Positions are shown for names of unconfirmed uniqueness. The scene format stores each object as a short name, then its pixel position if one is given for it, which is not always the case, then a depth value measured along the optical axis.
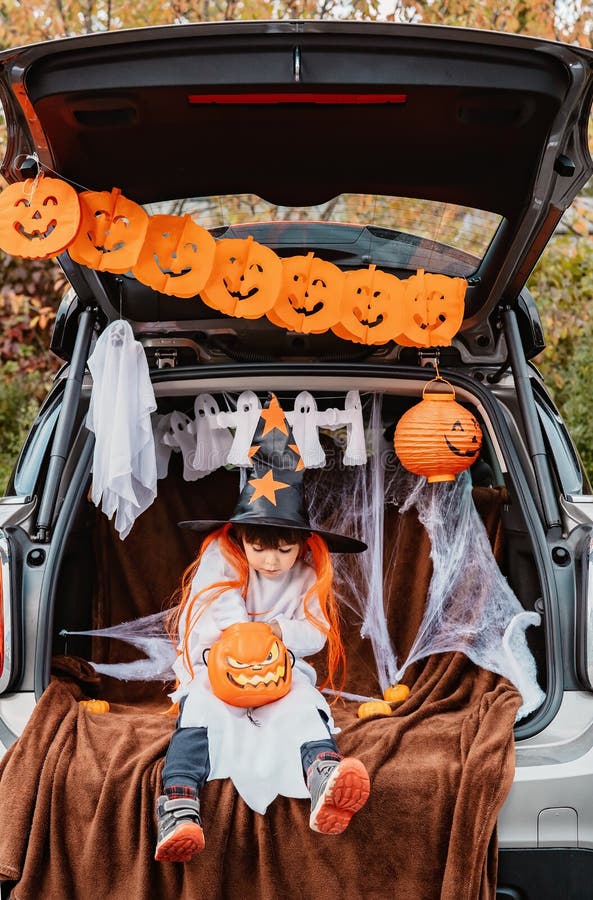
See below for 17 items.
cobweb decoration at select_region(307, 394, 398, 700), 3.54
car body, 2.26
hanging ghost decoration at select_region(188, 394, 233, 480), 3.59
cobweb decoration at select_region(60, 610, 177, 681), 3.33
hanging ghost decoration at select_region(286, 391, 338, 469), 3.46
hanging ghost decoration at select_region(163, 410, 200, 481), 3.66
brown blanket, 2.23
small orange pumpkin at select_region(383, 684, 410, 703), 3.22
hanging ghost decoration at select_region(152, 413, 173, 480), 3.64
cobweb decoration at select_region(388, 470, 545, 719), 2.86
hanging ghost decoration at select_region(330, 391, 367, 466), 3.48
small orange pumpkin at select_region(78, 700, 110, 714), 2.92
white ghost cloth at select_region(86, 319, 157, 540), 2.91
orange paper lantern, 3.16
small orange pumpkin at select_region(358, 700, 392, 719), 2.93
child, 2.21
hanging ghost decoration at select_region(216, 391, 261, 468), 3.43
